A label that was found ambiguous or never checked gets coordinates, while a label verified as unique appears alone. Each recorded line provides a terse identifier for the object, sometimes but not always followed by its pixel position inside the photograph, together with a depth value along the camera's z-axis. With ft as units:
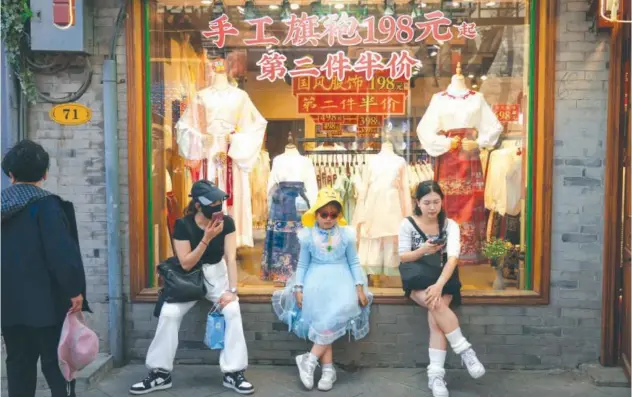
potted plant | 19.52
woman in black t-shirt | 16.65
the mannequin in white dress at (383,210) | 20.29
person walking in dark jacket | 13.19
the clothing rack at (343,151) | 21.07
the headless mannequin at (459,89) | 20.49
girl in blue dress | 17.20
